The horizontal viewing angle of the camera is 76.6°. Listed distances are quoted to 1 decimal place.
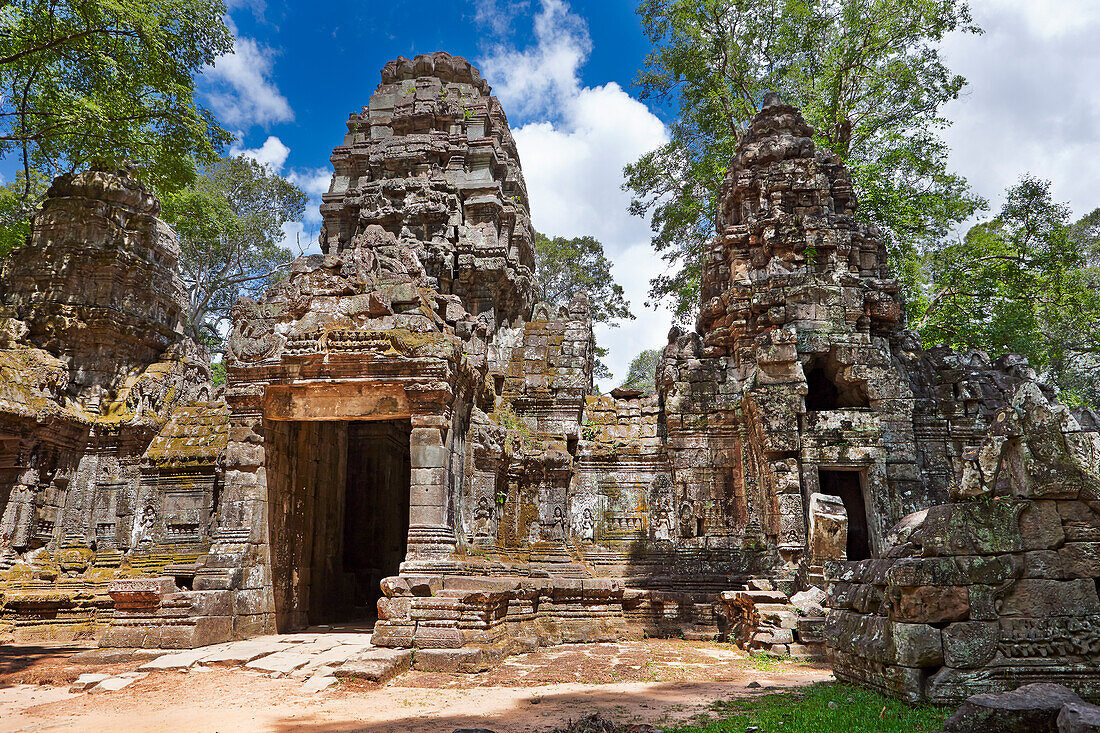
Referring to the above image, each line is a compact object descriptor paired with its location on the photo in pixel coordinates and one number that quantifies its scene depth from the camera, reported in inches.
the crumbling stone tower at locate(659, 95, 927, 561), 472.1
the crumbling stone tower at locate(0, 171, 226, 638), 468.8
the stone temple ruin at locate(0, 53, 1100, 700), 227.1
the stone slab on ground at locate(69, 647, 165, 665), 325.7
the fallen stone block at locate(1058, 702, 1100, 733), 150.2
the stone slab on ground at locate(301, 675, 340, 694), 267.1
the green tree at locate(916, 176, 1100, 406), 735.7
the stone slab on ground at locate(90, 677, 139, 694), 268.5
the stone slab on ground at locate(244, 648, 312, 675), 293.0
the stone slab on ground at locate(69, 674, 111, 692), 271.0
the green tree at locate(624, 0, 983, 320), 829.8
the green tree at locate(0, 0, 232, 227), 450.6
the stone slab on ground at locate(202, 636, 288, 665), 302.8
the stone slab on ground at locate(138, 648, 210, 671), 294.2
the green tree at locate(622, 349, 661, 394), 1780.3
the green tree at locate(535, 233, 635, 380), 1234.0
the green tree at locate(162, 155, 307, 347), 1143.0
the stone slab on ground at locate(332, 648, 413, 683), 278.4
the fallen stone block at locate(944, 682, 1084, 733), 167.0
